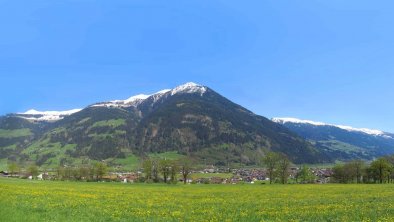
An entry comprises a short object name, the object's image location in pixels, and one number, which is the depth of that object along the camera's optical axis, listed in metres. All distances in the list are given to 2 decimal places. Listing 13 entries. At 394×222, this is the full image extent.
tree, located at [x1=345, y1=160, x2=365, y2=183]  157.50
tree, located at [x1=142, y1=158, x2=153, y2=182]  164.75
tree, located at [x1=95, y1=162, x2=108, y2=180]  175.75
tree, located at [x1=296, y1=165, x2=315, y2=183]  168.25
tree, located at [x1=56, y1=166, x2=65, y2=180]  187.50
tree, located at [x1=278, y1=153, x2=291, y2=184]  149.88
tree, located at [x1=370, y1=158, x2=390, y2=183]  146.75
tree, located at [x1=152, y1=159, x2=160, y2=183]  162.81
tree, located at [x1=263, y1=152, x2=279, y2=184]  150.25
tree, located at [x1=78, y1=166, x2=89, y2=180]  180.21
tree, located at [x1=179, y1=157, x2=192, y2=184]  163.25
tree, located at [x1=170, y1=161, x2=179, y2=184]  155.91
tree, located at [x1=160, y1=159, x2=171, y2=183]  157.62
